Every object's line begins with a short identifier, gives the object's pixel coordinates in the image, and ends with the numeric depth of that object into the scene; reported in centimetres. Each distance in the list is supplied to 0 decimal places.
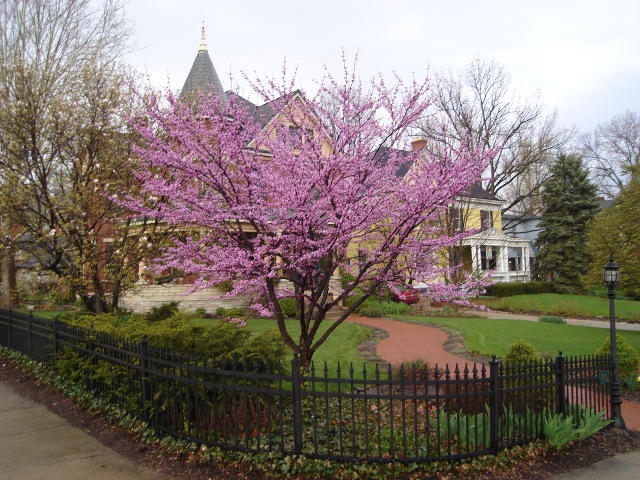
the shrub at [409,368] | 842
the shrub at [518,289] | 2967
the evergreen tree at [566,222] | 3162
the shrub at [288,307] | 1825
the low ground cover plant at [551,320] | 1798
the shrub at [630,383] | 888
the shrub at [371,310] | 1970
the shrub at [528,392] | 557
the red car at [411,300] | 2256
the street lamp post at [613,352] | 685
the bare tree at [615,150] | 5025
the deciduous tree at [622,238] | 1426
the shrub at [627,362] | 912
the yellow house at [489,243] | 2164
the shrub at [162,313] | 1154
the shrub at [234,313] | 1036
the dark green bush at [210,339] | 572
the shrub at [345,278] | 2201
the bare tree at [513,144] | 2400
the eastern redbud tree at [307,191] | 628
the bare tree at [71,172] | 1091
